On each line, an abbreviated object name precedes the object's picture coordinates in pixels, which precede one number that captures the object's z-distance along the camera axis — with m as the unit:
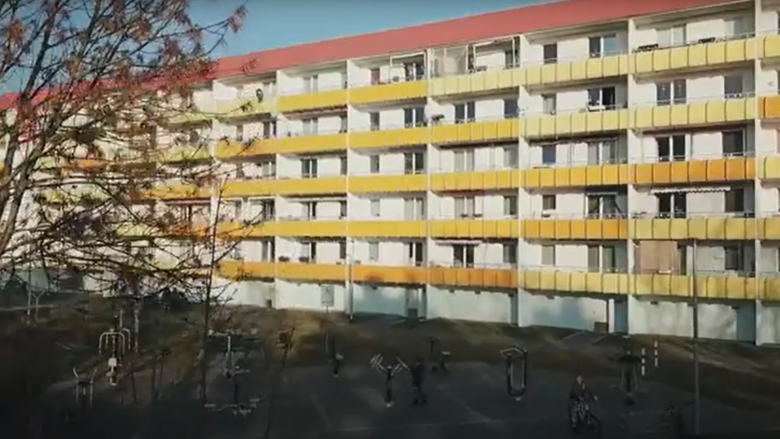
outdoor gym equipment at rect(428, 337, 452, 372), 17.13
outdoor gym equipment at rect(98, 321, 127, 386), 13.14
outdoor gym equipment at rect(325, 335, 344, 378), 16.38
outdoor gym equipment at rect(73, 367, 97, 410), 12.21
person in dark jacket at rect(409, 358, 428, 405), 13.31
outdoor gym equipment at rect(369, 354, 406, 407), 13.48
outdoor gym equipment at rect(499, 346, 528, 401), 14.23
